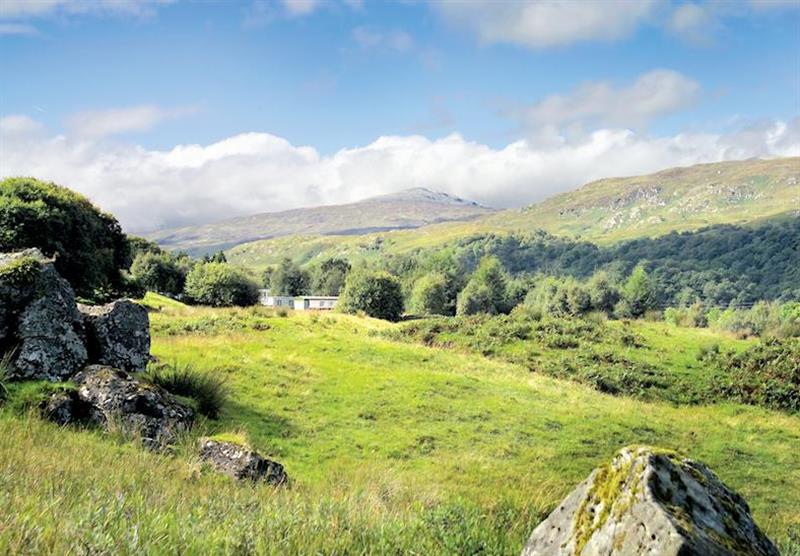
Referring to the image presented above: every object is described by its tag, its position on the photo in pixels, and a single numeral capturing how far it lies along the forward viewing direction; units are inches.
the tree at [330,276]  6451.8
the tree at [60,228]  1354.6
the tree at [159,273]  4207.7
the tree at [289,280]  6584.6
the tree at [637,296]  4682.6
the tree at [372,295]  3708.2
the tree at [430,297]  4771.2
